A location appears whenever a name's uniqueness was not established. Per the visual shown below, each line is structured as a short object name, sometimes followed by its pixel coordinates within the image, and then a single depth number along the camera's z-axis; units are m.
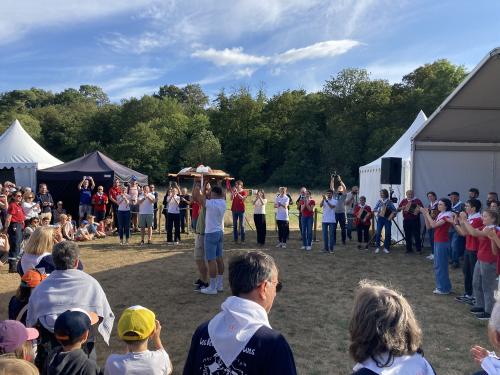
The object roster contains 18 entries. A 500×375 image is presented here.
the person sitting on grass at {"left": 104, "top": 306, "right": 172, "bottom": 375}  2.38
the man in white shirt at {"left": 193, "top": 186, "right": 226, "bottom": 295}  6.57
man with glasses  1.62
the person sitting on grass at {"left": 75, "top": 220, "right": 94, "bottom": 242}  12.71
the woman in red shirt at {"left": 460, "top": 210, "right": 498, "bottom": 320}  5.51
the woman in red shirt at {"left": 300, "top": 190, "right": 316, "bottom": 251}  10.87
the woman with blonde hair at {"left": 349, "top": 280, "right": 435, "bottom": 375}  1.59
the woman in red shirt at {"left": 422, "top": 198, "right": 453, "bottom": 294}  6.84
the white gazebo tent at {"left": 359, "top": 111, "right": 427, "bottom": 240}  12.82
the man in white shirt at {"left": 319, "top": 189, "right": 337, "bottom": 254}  10.58
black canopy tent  14.05
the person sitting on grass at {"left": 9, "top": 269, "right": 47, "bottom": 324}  3.51
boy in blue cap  2.32
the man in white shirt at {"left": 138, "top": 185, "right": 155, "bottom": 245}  11.32
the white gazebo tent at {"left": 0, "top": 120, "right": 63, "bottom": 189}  15.36
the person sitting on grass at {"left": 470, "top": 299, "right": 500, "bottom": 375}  1.66
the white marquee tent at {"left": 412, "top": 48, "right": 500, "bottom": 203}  11.09
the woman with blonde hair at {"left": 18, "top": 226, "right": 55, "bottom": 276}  4.05
